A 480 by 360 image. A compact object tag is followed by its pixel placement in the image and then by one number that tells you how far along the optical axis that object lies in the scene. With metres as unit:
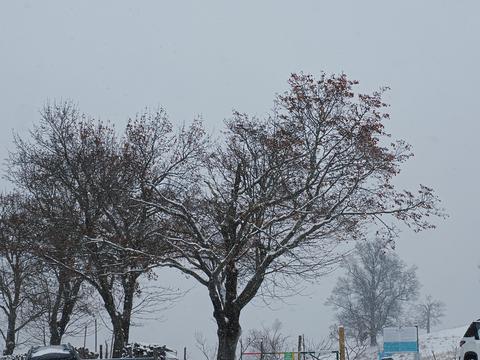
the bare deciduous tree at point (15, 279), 31.62
